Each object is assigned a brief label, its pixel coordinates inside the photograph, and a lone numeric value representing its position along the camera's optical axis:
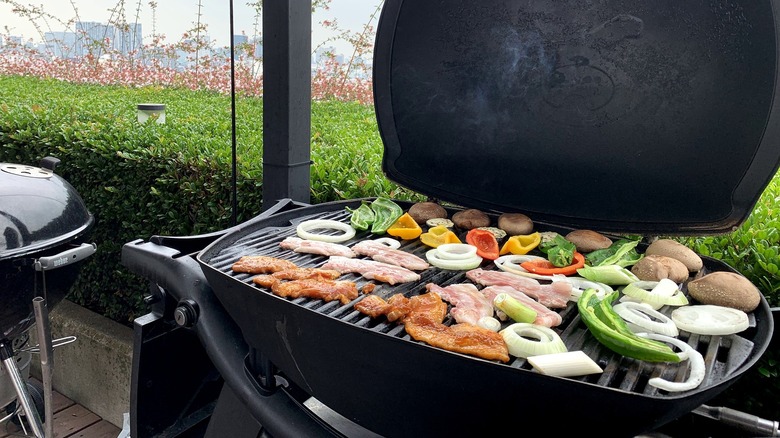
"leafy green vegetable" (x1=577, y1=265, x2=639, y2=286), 1.65
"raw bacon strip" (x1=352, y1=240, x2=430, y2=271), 1.79
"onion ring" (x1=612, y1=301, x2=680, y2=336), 1.38
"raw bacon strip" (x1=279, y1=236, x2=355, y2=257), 1.86
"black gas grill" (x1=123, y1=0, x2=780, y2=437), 1.20
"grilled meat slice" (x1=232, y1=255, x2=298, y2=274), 1.65
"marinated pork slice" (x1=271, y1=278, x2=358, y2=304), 1.51
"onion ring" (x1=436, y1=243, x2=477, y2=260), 1.84
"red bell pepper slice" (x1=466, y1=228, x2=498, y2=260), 1.92
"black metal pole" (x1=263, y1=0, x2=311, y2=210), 2.29
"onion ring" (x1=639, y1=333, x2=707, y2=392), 1.11
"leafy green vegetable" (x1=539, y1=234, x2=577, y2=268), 1.80
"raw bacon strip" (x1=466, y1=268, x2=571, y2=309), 1.57
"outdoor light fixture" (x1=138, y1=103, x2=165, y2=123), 3.86
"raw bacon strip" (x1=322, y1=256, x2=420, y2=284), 1.68
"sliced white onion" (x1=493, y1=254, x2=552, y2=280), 1.76
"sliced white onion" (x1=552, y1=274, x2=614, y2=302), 1.60
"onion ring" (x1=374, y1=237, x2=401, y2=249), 1.95
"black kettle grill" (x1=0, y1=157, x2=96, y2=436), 2.31
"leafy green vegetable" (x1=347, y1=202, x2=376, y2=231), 2.10
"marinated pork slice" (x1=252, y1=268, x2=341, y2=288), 1.56
